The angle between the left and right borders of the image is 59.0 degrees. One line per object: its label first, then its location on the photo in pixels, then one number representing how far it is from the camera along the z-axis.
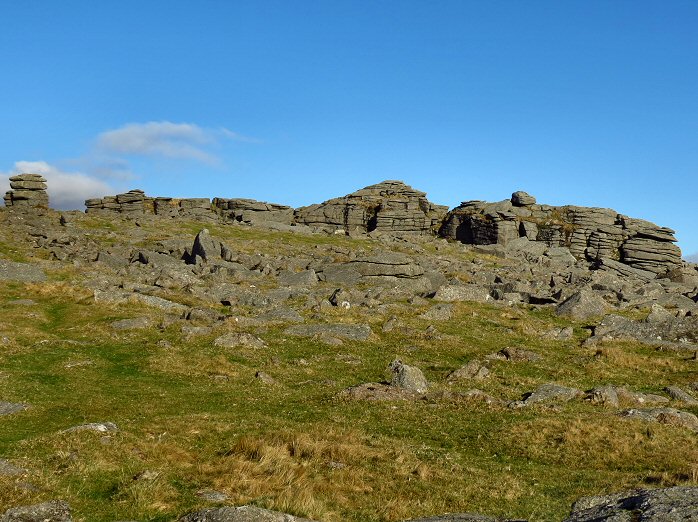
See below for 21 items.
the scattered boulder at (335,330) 36.53
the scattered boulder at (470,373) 29.06
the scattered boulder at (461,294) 50.00
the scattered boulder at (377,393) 25.20
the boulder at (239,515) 12.14
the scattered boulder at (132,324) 35.18
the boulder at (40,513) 12.33
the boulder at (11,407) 20.78
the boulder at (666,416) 22.47
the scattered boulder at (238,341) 32.80
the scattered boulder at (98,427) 18.09
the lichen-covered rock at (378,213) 118.62
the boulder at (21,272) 46.78
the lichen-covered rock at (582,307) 47.22
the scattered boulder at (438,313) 43.50
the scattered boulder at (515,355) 33.03
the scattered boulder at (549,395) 25.41
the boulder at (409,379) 26.55
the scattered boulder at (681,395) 26.73
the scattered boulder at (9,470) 14.38
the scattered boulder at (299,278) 54.78
